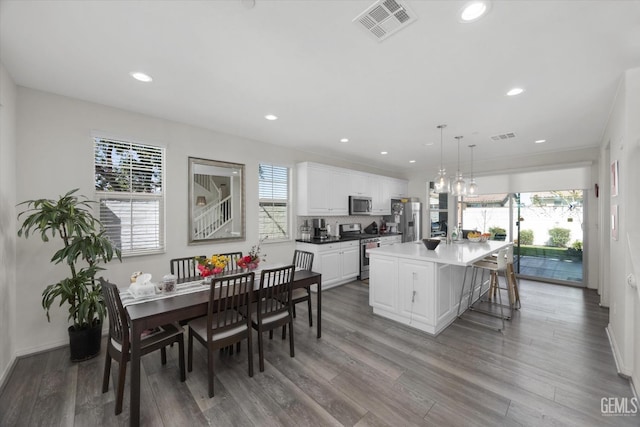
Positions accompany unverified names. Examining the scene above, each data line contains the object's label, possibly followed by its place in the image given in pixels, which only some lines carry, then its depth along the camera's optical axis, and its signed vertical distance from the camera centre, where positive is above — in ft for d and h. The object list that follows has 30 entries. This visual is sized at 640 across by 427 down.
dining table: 5.71 -2.46
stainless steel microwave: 18.98 +0.69
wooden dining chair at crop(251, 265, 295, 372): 7.85 -2.99
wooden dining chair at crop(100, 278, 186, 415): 6.11 -3.29
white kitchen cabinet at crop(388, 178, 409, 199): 22.79 +2.40
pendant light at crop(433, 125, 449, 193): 12.56 +1.58
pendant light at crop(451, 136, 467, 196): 13.12 +1.41
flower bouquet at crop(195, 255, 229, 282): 8.09 -1.65
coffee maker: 16.89 -0.99
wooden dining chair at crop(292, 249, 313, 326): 10.17 -2.49
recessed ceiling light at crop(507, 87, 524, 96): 8.50 +4.16
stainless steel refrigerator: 22.38 -0.33
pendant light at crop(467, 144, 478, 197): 13.88 +1.37
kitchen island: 9.96 -2.89
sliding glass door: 16.79 -1.01
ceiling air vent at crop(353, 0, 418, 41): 5.16 +4.17
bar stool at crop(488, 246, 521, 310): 11.90 -3.47
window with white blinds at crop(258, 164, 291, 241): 14.98 +0.74
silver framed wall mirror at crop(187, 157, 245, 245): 12.21 +0.65
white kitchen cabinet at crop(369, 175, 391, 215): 20.95 +1.60
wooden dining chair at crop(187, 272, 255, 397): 6.73 -3.16
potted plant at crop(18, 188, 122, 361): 7.64 -1.85
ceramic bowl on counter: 11.73 -1.36
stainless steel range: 17.87 -1.93
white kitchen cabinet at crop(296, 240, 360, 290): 15.33 -2.93
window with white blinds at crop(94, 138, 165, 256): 10.02 +0.85
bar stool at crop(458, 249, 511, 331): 11.19 -3.26
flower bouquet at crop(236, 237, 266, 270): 8.77 -1.66
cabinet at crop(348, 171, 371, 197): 19.07 +2.30
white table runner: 7.00 -2.35
